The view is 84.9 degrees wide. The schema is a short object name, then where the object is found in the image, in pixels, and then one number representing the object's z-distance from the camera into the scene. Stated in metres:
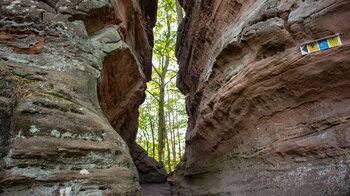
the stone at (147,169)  12.24
